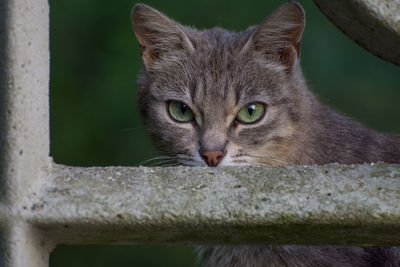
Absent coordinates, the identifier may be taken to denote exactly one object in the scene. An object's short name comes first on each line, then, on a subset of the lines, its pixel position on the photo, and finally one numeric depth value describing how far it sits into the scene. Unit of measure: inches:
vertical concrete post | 66.0
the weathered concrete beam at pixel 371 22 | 69.7
